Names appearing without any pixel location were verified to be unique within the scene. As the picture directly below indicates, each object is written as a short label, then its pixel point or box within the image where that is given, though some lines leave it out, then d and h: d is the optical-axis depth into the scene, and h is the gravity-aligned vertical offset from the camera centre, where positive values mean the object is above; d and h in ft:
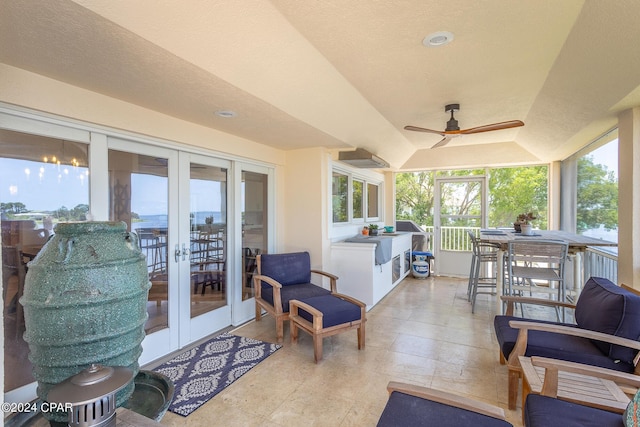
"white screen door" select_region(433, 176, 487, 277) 20.15 -0.46
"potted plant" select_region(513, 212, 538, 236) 13.56 -0.60
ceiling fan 10.66 +3.03
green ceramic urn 4.03 -1.30
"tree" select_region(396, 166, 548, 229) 19.09 +1.04
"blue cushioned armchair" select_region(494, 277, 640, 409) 6.20 -2.80
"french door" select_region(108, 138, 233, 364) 8.95 -0.68
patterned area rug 7.61 -4.64
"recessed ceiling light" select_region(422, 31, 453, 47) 6.94 +4.03
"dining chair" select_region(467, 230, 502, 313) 14.07 -2.48
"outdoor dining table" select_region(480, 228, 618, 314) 10.65 -1.10
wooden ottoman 9.29 -3.45
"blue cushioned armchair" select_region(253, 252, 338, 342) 10.76 -2.93
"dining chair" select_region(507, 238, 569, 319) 10.53 -1.70
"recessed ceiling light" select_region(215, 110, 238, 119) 9.13 +2.96
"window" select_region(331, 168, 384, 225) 16.01 +0.80
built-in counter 13.97 -2.74
